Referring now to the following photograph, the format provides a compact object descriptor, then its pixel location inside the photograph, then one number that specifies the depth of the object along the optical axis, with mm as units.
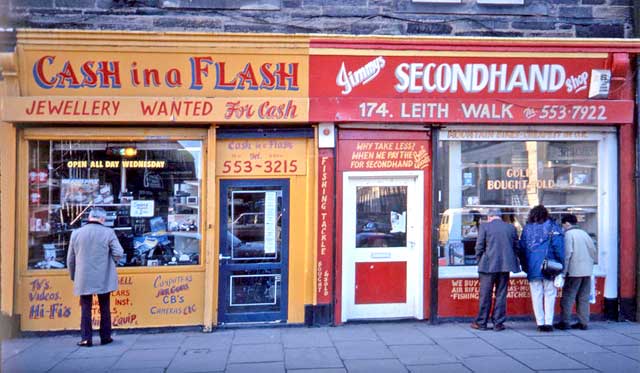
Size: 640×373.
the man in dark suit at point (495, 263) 7348
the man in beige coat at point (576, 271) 7480
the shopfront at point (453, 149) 7738
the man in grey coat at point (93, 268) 6648
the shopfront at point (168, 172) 7348
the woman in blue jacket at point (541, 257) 7426
